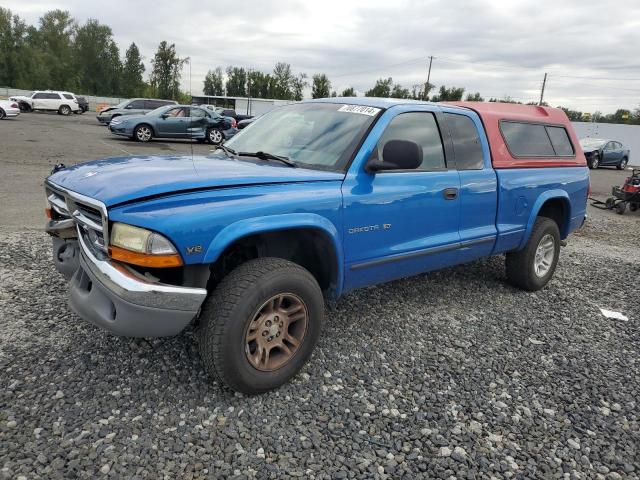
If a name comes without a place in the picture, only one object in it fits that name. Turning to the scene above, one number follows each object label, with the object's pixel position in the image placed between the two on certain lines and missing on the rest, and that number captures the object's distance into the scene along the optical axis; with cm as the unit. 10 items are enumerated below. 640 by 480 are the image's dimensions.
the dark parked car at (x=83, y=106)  3900
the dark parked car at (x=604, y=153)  2316
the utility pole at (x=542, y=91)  5397
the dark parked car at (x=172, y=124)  1817
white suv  3422
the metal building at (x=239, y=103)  6284
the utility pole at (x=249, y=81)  8711
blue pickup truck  250
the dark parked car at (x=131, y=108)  2534
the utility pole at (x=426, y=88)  6134
